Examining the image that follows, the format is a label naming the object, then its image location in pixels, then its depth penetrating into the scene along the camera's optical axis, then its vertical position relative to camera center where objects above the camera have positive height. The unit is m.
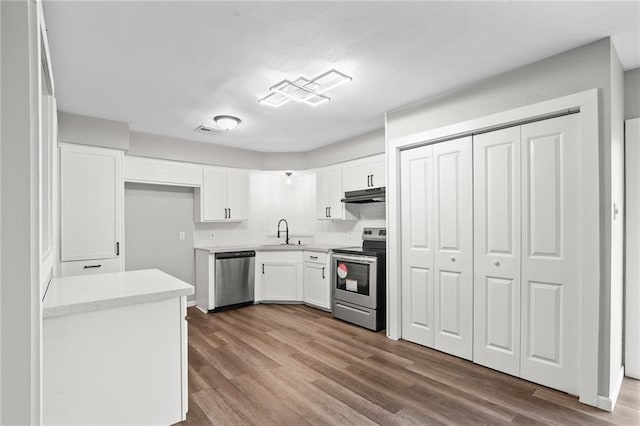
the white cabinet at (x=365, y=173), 4.36 +0.54
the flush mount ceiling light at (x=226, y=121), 3.79 +1.05
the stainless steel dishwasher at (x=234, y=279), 4.77 -0.95
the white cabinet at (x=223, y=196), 5.02 +0.27
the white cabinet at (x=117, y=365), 1.67 -0.82
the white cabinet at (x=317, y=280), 4.77 -0.98
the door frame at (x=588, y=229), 2.28 -0.12
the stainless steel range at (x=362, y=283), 3.89 -0.85
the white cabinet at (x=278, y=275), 5.17 -0.95
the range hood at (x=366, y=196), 4.16 +0.22
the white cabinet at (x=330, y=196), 4.95 +0.27
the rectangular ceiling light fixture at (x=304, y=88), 2.70 +1.08
